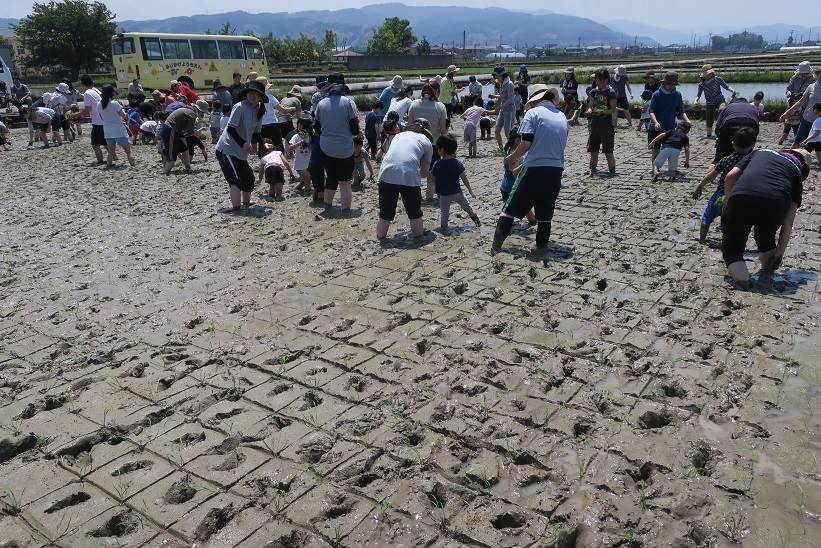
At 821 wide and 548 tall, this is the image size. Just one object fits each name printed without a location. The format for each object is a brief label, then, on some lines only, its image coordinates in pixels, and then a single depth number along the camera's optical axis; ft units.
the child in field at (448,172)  23.97
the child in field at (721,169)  19.83
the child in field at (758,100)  47.34
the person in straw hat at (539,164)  21.35
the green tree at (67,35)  197.88
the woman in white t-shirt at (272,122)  35.27
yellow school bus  96.30
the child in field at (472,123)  42.78
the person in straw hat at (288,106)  36.50
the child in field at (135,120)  55.77
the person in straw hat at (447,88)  50.75
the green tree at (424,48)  295.89
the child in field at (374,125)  38.11
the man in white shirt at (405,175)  23.41
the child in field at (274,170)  31.63
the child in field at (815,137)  34.47
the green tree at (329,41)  337.45
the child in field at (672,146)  32.53
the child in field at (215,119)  51.20
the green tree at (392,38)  330.54
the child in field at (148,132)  53.26
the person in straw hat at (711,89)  45.42
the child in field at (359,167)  33.52
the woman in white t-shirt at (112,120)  40.22
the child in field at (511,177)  24.81
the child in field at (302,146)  31.22
